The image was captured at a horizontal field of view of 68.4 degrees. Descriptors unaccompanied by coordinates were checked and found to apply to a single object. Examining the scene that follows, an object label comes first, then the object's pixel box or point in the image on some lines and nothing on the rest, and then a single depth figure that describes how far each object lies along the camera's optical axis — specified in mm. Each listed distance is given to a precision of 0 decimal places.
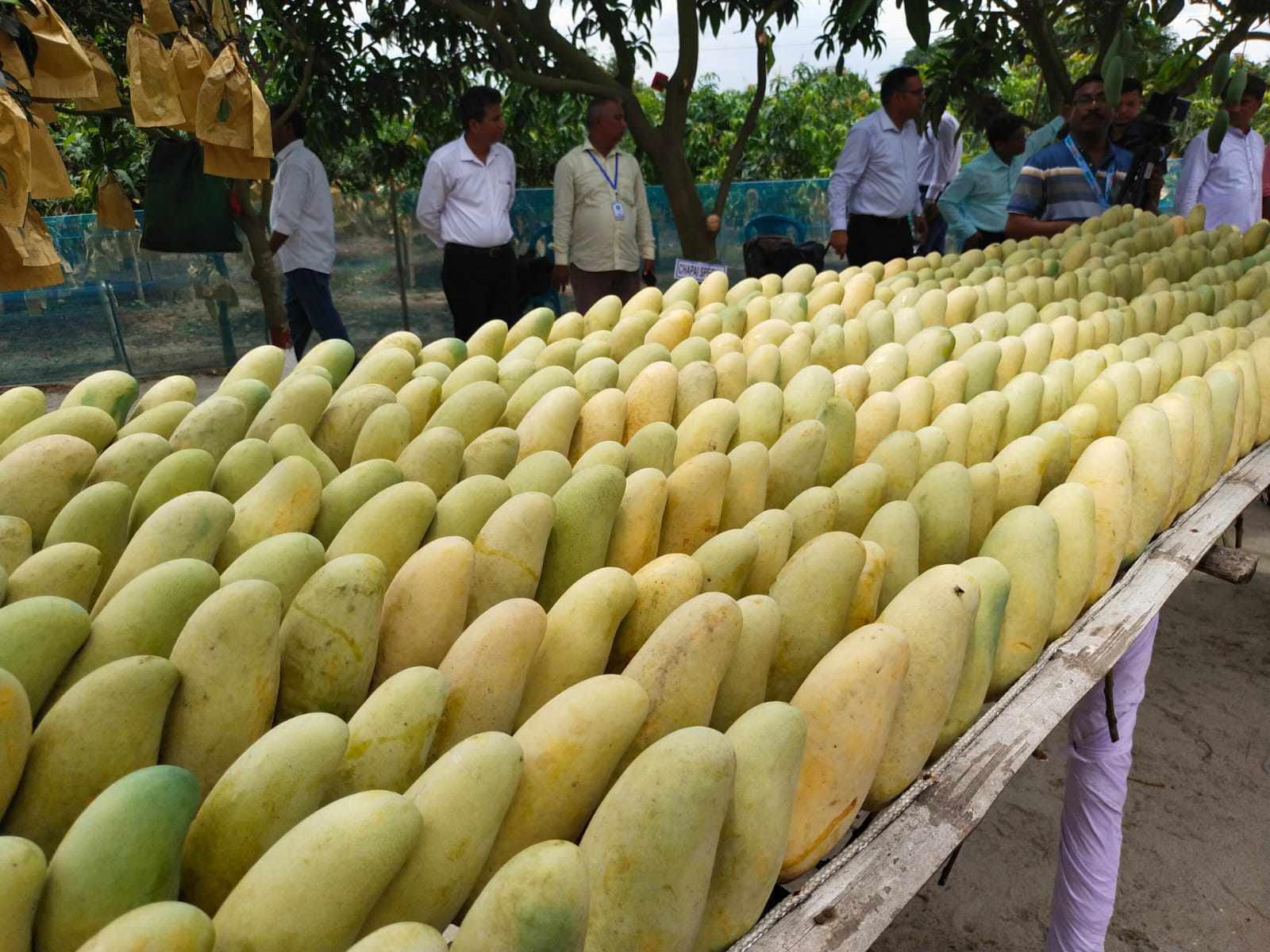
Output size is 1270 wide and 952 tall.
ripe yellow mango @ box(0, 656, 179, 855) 784
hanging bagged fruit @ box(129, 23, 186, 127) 3363
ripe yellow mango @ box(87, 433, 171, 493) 1312
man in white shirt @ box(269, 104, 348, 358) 4688
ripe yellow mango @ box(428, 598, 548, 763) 907
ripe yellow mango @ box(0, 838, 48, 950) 615
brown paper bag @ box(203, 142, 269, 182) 3710
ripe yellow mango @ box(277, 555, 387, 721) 936
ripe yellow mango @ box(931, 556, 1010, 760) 1104
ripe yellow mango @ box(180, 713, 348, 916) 748
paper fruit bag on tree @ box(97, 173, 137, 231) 4871
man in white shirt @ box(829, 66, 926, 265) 4836
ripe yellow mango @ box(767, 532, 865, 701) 1077
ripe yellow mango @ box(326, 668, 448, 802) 812
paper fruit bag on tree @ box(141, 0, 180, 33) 3314
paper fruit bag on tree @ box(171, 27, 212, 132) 3434
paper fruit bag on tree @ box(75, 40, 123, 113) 3492
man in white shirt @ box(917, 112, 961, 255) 6328
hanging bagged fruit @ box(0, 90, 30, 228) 2477
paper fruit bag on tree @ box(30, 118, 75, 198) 2945
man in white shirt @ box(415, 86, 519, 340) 4500
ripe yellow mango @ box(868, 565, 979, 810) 1001
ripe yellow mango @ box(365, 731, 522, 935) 734
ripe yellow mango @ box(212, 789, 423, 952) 660
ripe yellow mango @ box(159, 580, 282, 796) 862
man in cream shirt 4719
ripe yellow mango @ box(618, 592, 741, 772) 907
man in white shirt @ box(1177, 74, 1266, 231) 5008
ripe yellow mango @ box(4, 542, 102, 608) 998
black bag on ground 5488
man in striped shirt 4363
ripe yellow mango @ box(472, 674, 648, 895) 812
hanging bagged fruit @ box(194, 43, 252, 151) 3455
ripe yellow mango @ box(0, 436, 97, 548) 1211
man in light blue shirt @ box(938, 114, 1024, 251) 5156
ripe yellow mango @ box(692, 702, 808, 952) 816
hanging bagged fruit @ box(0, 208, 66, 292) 2758
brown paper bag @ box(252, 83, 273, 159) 3607
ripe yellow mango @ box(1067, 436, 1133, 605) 1422
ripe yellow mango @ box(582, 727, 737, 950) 739
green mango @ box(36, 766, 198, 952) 661
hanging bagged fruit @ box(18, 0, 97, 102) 2807
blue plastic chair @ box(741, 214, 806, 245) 7793
